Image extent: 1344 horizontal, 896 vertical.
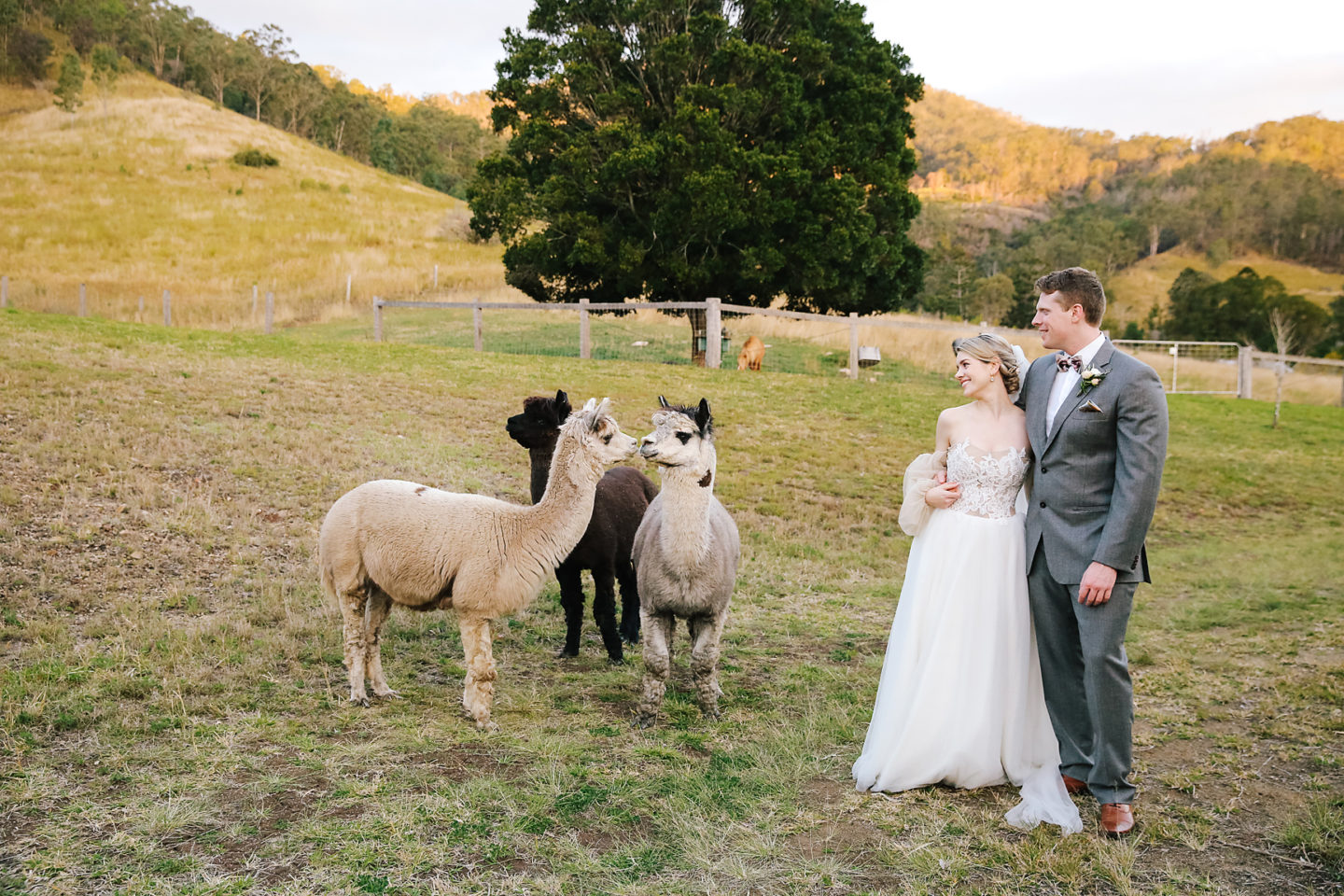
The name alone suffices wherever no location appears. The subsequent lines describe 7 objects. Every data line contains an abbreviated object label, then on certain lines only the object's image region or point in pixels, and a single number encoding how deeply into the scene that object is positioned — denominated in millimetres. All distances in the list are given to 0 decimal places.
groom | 3621
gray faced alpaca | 4957
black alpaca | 6176
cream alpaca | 5051
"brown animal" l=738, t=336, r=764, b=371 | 18859
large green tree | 19156
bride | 4141
